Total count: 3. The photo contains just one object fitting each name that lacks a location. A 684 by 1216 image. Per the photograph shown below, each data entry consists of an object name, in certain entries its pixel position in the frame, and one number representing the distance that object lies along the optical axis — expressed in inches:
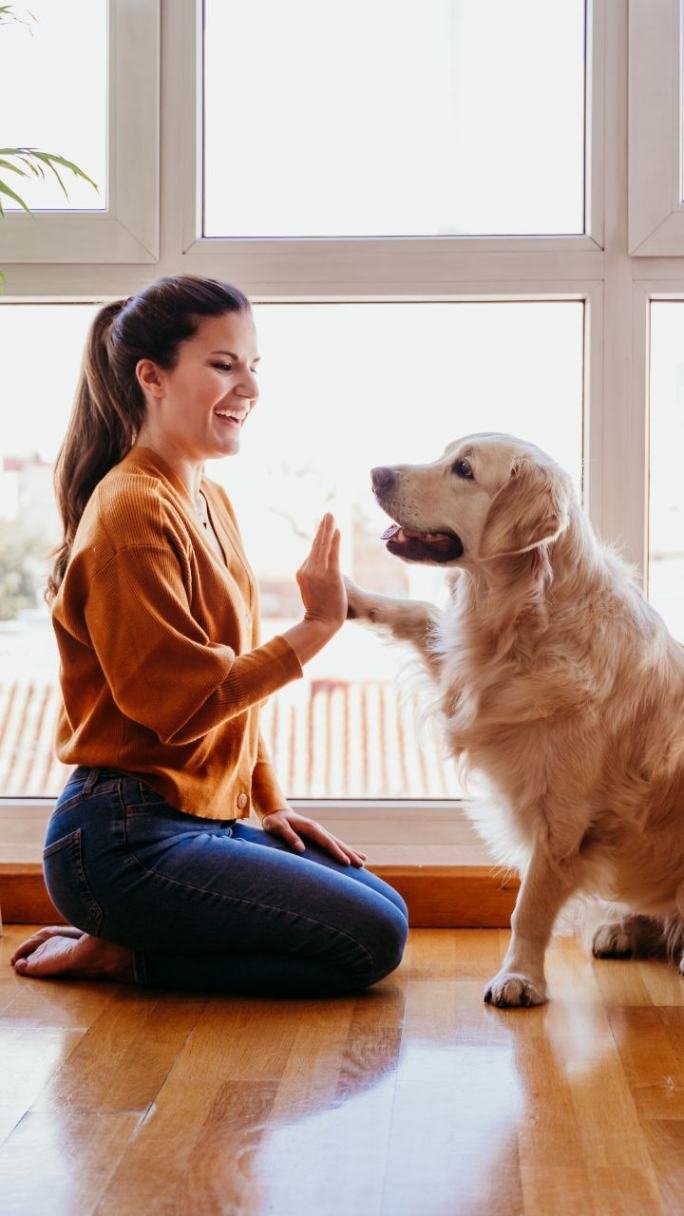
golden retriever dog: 80.7
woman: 77.2
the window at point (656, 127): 96.5
